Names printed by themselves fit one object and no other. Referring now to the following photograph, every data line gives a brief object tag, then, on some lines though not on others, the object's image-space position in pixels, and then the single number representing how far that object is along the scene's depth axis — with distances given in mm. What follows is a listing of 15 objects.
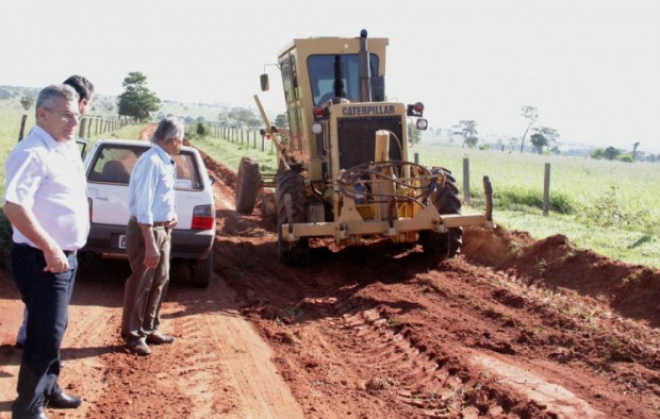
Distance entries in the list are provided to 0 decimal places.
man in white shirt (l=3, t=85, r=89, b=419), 4273
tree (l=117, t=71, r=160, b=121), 72062
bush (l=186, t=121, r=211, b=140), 50034
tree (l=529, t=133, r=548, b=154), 108312
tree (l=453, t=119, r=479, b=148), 124731
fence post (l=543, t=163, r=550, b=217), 15359
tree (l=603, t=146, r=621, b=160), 91012
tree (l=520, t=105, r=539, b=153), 111619
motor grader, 9265
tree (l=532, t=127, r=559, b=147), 113456
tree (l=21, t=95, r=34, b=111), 72625
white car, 7863
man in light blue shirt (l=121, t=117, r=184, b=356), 5805
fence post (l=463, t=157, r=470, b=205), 16906
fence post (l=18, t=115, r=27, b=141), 16128
